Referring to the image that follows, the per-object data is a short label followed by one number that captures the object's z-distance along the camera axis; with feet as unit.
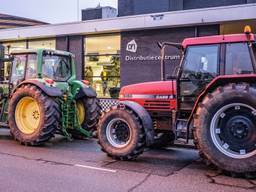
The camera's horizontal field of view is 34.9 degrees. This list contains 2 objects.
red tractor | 22.79
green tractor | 32.30
